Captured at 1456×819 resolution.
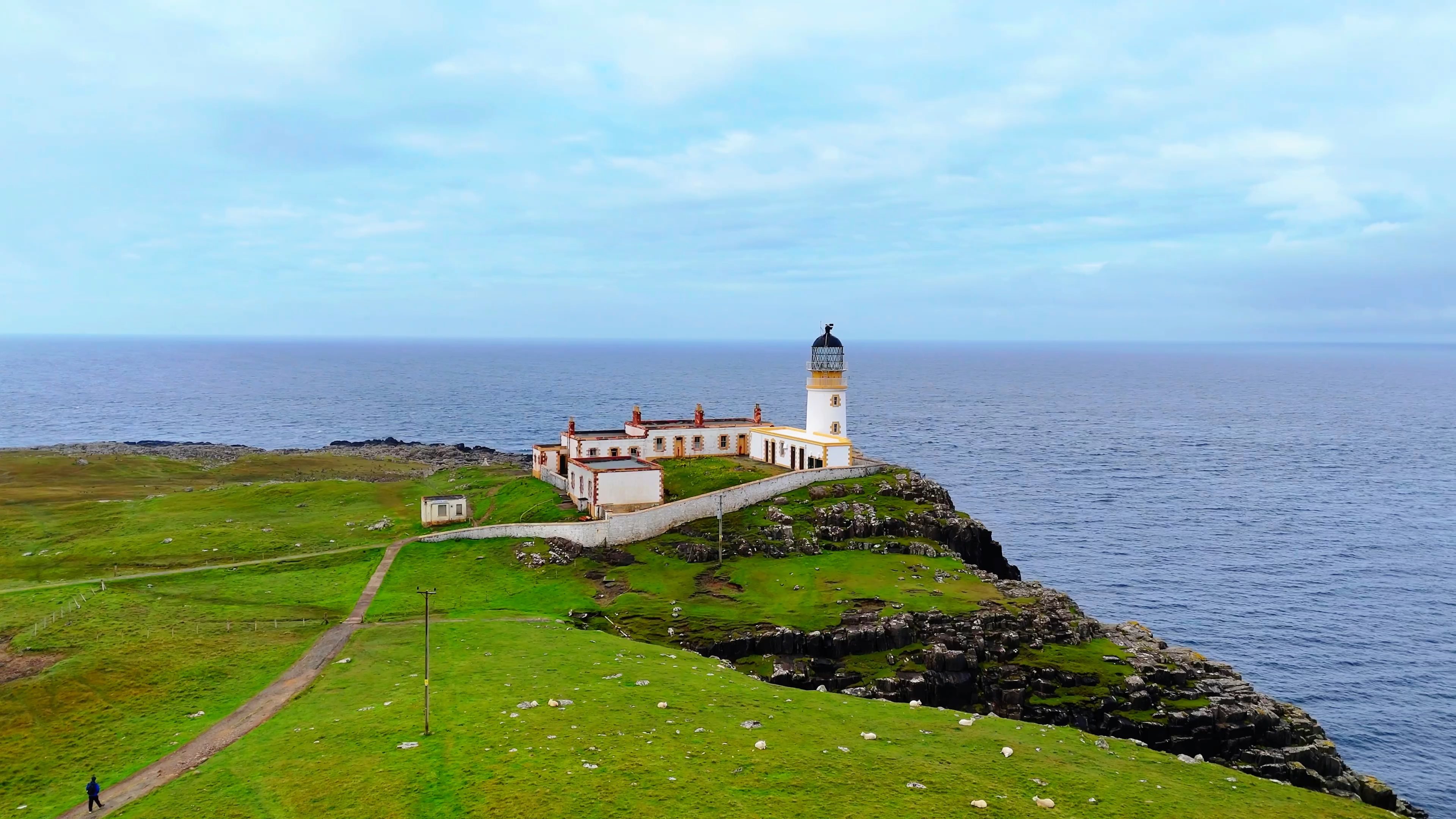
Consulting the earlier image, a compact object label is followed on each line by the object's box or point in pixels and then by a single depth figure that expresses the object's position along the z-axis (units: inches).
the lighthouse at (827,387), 3405.5
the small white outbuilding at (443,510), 2992.1
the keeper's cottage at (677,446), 2928.2
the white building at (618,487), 2888.8
